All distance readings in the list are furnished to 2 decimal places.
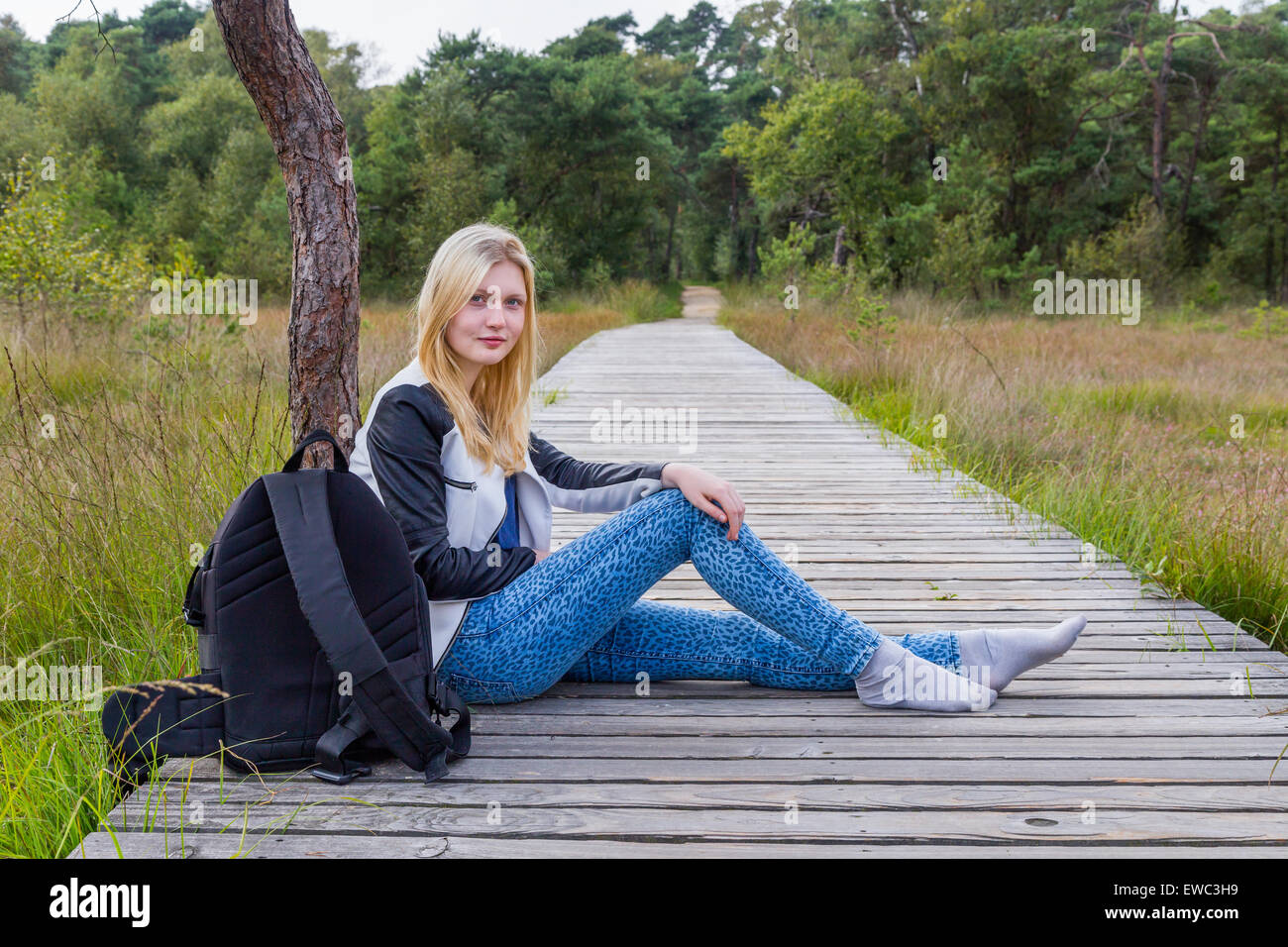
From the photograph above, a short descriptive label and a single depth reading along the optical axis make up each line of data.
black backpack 1.72
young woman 2.09
